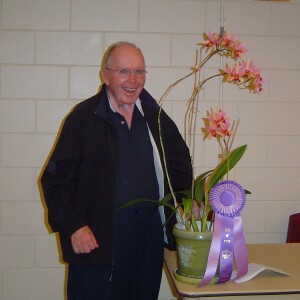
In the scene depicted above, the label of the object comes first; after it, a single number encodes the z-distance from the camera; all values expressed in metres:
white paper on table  1.43
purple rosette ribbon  1.36
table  1.33
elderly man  1.77
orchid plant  1.37
